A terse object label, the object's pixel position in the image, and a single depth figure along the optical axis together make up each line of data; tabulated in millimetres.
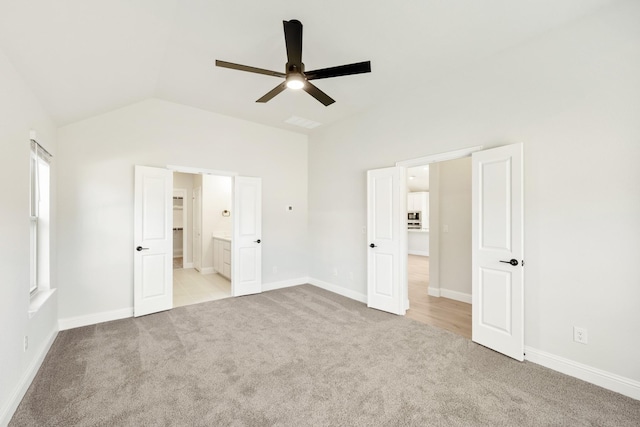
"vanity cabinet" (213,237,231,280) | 6176
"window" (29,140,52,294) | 3037
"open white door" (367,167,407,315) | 4023
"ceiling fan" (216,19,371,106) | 2221
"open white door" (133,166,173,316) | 4004
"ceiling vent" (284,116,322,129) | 5000
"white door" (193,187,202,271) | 7149
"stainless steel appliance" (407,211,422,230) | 11148
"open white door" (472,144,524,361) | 2785
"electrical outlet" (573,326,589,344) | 2496
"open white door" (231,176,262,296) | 5008
